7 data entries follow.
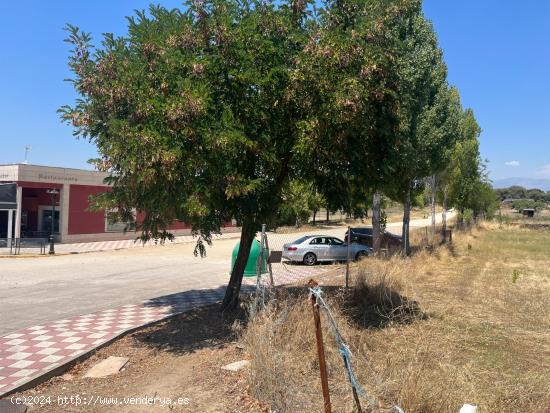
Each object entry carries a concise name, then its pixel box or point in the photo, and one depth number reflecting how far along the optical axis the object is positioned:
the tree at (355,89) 7.83
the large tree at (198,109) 7.38
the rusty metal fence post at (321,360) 4.31
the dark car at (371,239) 26.72
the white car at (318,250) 22.73
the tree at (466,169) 33.91
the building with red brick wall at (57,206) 29.44
